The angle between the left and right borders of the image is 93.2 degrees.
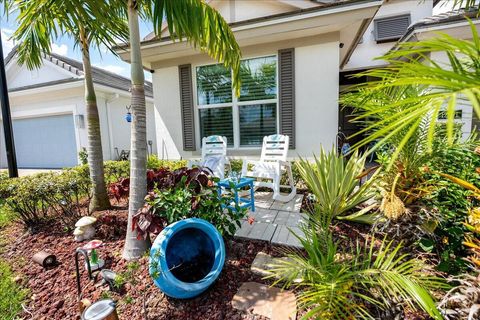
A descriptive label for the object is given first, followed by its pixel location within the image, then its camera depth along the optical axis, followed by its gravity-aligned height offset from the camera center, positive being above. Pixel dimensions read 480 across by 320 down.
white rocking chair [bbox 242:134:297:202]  3.76 -0.51
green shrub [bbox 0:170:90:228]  2.95 -0.70
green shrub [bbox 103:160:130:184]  4.89 -0.68
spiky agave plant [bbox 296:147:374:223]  2.70 -0.65
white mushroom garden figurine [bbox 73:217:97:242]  2.67 -1.05
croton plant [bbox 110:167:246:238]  2.06 -0.62
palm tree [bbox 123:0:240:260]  2.19 +0.65
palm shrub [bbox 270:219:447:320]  1.30 -0.93
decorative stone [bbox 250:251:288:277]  2.02 -1.19
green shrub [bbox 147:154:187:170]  5.26 -0.58
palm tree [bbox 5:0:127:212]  2.73 +1.43
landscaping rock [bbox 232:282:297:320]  1.58 -1.23
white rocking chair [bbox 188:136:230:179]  4.18 -0.34
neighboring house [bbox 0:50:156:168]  8.21 +1.06
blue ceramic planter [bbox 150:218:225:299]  1.65 -0.98
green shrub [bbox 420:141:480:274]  1.78 -0.60
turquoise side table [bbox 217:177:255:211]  3.07 -0.67
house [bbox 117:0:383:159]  4.07 +1.22
